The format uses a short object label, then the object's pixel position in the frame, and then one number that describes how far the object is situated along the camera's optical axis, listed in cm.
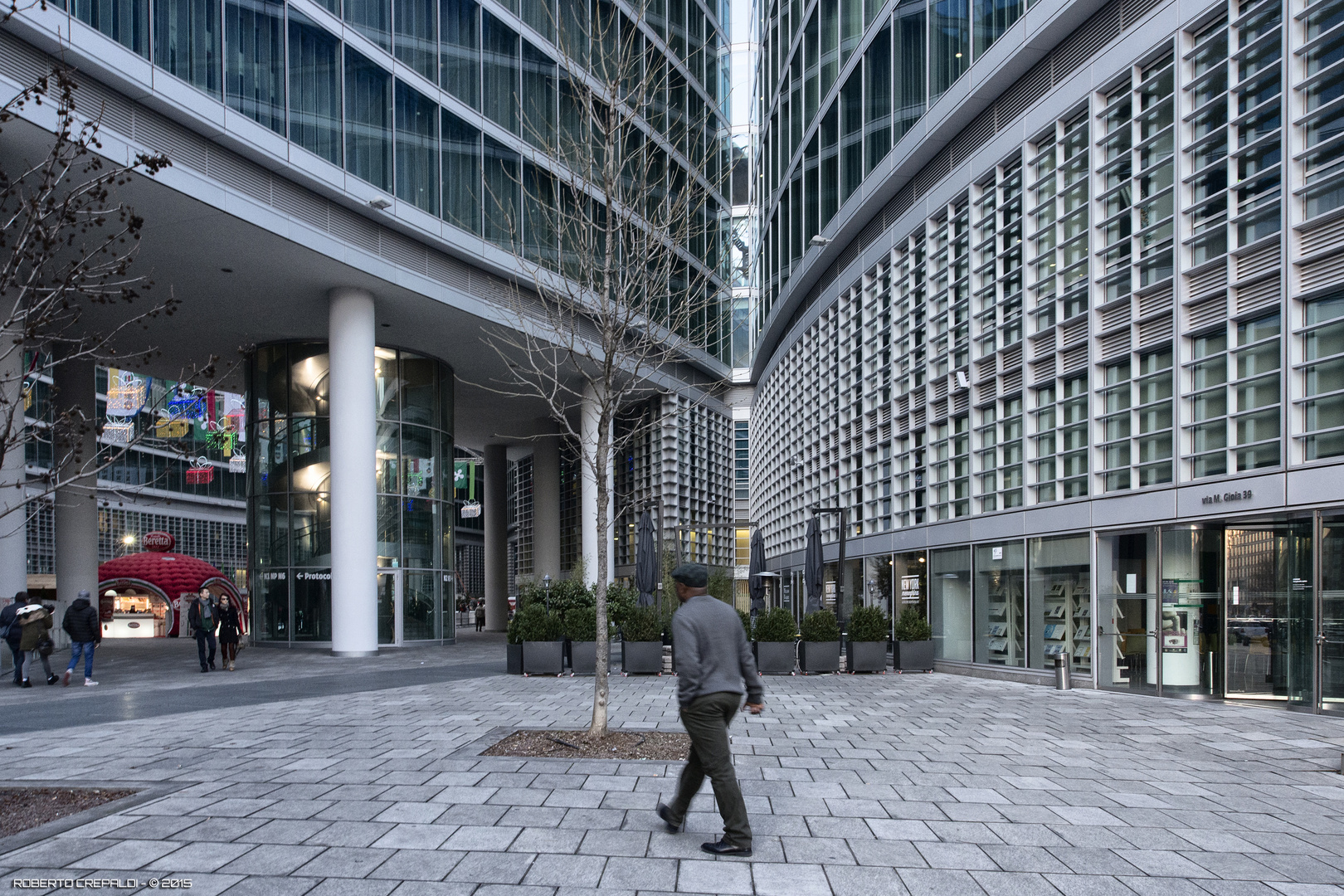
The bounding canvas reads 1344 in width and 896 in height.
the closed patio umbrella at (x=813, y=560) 2196
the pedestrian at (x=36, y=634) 1677
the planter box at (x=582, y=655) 1767
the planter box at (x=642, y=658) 1758
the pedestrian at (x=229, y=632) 1989
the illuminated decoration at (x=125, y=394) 4038
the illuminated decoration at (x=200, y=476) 5438
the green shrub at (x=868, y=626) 1844
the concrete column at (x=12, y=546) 1853
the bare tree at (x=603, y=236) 1060
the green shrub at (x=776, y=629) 1783
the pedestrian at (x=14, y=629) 1664
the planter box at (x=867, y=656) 1831
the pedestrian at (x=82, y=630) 1681
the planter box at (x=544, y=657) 1750
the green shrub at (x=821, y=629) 1808
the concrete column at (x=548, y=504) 4484
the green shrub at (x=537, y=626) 1762
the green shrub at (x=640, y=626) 1759
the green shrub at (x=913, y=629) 1894
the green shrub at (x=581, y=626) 1775
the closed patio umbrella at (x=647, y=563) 2122
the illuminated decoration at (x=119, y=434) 3662
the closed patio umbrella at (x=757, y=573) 2683
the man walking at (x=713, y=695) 580
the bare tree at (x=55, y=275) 654
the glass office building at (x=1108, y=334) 1277
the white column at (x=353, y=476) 2494
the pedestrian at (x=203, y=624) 1961
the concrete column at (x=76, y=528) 2925
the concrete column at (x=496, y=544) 4772
